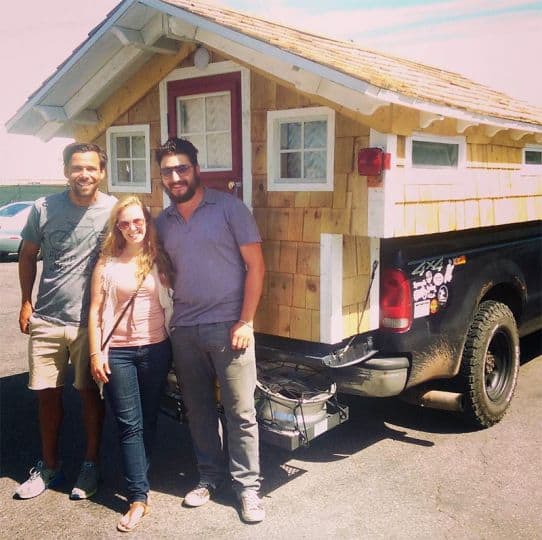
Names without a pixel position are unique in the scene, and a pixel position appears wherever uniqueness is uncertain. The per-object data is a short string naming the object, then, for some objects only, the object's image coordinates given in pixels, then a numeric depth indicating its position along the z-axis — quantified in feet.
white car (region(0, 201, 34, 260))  50.83
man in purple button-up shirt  11.40
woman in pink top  11.44
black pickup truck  12.63
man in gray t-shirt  12.15
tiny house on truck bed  11.80
